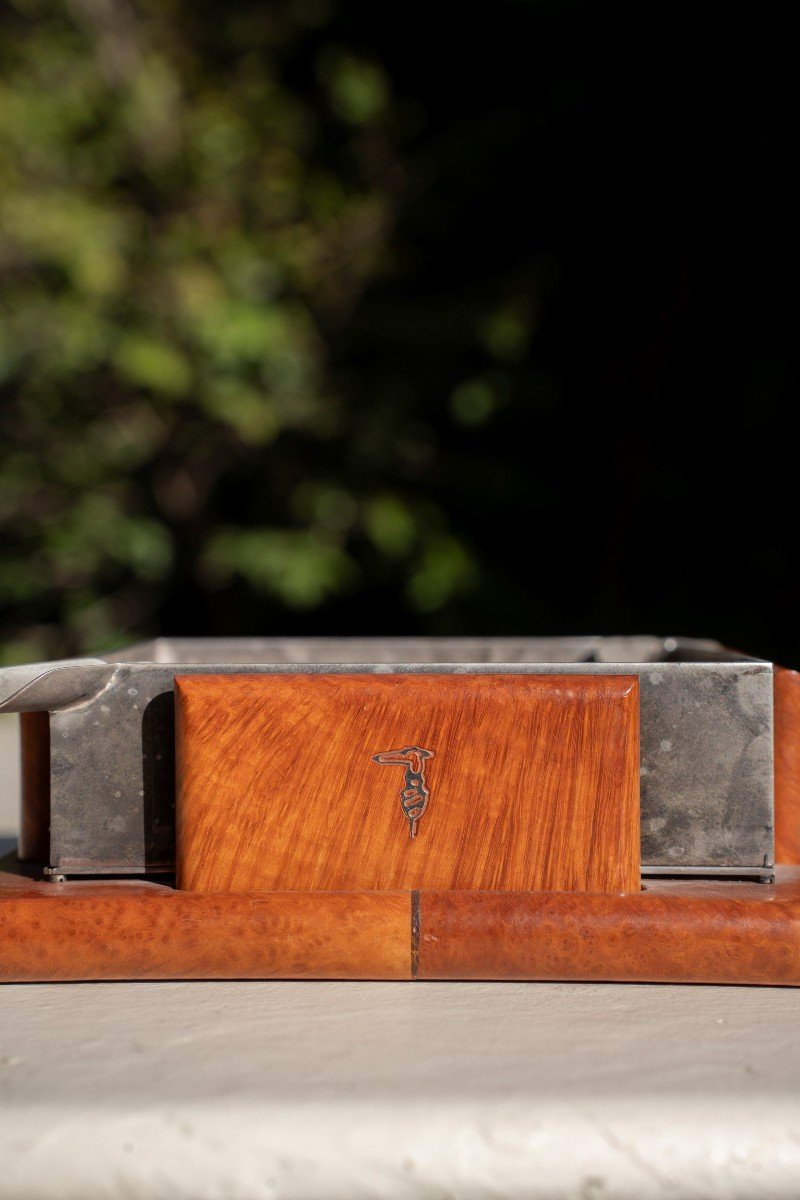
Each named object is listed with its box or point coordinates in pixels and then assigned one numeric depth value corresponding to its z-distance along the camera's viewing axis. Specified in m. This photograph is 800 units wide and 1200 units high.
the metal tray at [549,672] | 0.46
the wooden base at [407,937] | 0.44
